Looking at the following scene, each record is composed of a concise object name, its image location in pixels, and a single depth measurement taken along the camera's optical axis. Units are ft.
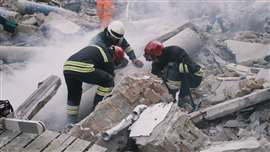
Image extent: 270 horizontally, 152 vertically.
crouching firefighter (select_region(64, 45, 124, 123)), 19.84
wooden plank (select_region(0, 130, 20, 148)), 14.48
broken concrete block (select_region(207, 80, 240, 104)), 22.29
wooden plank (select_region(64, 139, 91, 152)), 14.07
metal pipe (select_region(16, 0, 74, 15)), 37.27
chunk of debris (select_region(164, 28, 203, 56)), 28.27
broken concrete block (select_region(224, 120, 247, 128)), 19.71
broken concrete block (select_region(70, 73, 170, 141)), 17.12
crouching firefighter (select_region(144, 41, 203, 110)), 22.50
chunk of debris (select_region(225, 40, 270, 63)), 30.53
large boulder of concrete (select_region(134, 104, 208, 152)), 15.43
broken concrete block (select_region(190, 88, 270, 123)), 19.69
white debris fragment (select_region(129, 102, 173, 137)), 15.84
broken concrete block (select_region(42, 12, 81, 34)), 33.24
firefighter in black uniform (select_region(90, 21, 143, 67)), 21.76
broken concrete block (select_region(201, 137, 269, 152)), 15.11
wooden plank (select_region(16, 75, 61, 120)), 17.26
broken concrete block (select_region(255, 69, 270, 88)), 22.89
